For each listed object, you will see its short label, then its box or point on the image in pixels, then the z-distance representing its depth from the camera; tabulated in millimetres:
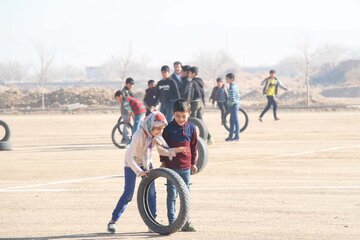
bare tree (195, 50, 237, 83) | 158538
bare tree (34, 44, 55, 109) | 83038
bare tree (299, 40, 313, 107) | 70475
